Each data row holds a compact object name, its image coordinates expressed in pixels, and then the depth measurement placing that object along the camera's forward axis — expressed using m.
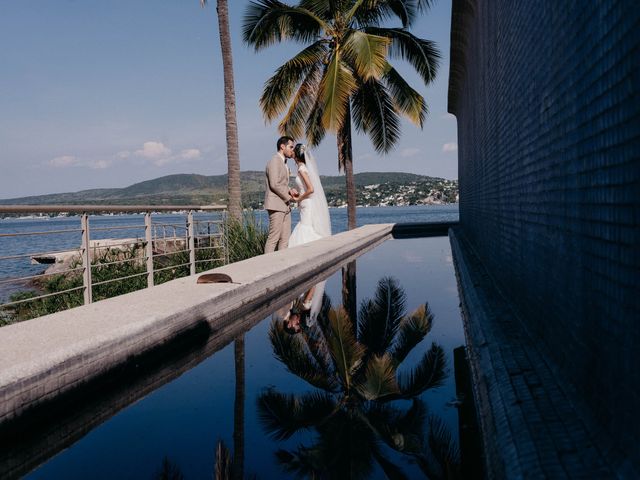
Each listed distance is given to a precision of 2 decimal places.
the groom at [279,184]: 11.02
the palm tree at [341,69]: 18.23
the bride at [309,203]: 13.31
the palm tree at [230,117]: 14.40
